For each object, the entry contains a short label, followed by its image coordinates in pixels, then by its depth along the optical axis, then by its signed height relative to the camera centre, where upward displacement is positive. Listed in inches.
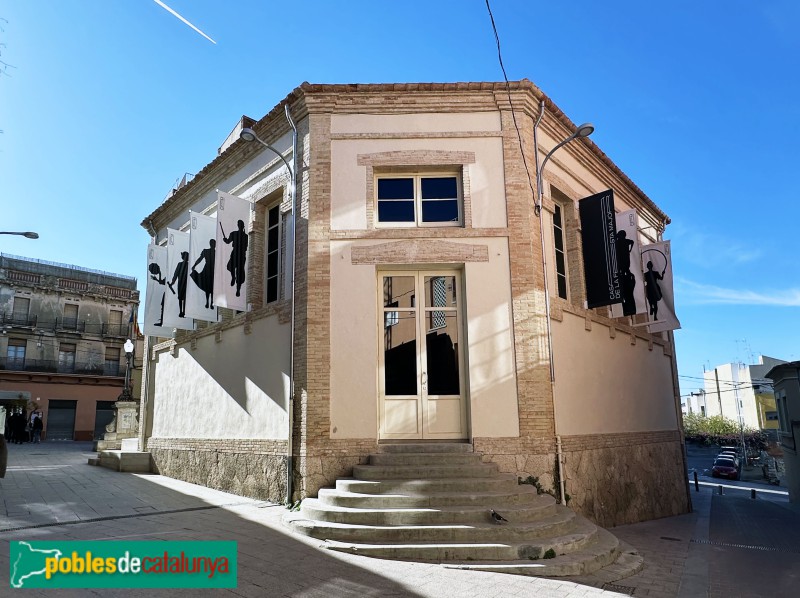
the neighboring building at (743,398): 2500.0 +28.4
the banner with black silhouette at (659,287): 552.4 +116.3
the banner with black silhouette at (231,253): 422.6 +123.8
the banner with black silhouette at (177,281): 492.1 +117.9
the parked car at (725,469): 1573.6 -179.6
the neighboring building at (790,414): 991.0 -19.9
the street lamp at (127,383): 773.7 +49.2
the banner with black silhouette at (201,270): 451.8 +116.9
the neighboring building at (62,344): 1398.9 +192.9
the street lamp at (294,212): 353.0 +139.5
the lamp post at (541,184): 379.9 +161.1
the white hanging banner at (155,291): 539.8 +119.8
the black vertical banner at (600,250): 442.0 +125.3
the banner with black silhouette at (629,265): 484.1 +123.7
